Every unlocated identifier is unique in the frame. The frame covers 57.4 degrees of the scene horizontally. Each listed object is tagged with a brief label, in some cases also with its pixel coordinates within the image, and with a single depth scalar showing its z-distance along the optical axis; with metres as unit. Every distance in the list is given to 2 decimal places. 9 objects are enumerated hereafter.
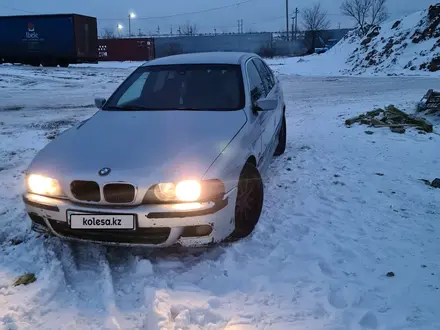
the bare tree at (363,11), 37.47
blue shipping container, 24.33
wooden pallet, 8.02
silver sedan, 2.66
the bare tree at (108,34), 83.36
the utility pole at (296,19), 71.74
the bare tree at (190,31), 83.09
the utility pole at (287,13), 58.94
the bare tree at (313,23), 57.27
